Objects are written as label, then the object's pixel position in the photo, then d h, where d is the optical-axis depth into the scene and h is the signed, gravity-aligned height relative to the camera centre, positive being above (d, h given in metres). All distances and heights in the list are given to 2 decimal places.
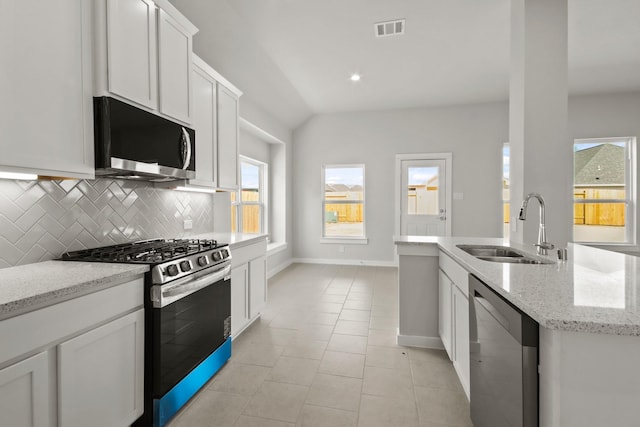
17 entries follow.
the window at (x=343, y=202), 6.06 +0.16
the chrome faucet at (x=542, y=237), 1.90 -0.18
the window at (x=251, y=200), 4.63 +0.17
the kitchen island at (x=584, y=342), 0.83 -0.38
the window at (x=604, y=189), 4.99 +0.32
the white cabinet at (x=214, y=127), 2.55 +0.77
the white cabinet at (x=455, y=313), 1.78 -0.71
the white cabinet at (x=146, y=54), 1.63 +0.96
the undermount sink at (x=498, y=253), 1.97 -0.32
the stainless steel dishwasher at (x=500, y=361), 0.96 -0.57
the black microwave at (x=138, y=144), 1.62 +0.41
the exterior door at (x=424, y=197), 5.66 +0.24
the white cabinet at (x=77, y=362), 1.06 -0.62
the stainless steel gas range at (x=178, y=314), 1.61 -0.63
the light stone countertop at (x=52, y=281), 1.07 -0.29
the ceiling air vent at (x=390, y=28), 3.06 +1.88
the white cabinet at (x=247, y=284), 2.60 -0.69
